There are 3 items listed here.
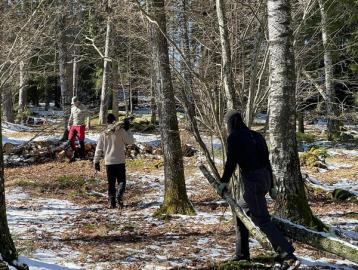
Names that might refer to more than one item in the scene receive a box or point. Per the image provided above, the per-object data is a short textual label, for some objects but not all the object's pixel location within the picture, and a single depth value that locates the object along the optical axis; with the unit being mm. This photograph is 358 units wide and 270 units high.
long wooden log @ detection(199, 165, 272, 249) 10193
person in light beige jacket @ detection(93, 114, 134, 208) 17331
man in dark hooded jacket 9694
